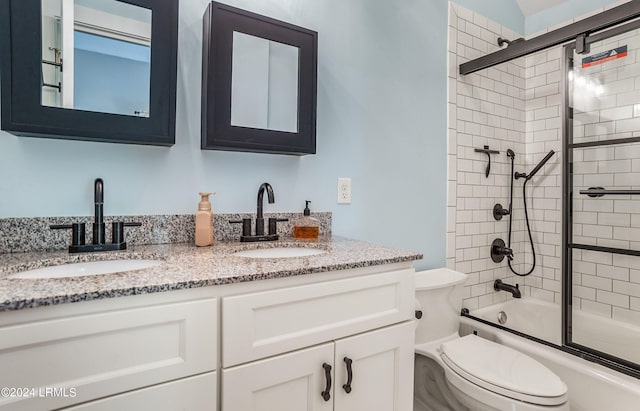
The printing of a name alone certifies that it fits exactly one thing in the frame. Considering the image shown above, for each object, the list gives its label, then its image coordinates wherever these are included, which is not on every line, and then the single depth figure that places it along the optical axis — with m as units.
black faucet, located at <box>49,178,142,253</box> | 1.13
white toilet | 1.26
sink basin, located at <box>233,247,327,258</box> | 1.36
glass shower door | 1.83
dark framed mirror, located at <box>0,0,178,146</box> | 1.04
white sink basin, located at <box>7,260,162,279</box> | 0.96
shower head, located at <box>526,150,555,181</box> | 2.46
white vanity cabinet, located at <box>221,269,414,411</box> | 0.89
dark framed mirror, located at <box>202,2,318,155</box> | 1.33
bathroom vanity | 0.69
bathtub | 1.41
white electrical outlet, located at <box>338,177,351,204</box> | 1.73
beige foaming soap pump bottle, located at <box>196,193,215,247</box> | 1.27
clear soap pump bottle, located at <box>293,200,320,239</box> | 1.51
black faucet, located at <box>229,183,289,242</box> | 1.42
